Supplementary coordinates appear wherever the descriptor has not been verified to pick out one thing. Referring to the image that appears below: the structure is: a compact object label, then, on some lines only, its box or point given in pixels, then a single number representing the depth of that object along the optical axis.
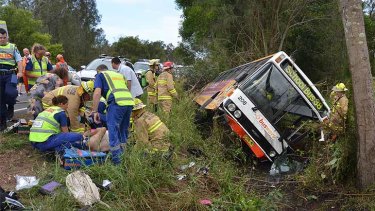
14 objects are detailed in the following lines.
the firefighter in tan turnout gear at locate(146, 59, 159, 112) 10.81
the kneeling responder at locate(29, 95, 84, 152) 6.00
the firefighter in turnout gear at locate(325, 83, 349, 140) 5.02
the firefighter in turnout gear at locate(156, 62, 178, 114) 9.77
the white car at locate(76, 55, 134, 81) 12.28
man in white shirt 8.61
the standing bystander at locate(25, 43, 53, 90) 7.98
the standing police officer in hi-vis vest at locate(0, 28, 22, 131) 7.31
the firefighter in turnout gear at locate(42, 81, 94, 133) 6.73
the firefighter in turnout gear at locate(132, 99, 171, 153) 5.65
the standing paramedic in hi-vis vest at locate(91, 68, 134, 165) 5.85
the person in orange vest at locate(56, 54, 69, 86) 11.74
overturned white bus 6.67
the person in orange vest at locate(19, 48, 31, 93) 7.91
